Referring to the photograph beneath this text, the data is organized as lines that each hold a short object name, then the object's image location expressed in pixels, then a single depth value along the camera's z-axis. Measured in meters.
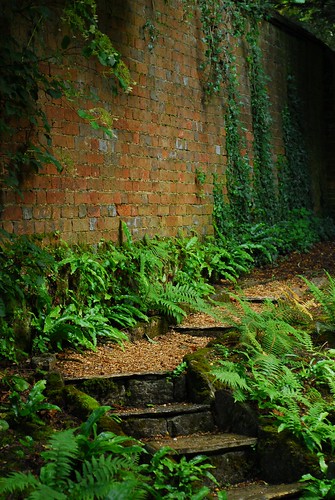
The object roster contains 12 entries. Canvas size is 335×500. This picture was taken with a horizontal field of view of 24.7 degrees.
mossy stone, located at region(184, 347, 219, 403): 5.78
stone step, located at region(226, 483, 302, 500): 4.64
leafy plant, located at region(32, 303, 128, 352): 6.43
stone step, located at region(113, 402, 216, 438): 5.34
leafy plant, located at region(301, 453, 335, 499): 4.60
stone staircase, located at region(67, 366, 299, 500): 4.99
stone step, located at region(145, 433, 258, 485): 5.00
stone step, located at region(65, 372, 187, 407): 5.73
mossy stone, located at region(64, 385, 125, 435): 4.99
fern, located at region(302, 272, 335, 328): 6.89
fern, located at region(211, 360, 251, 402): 5.32
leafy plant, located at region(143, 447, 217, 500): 4.46
